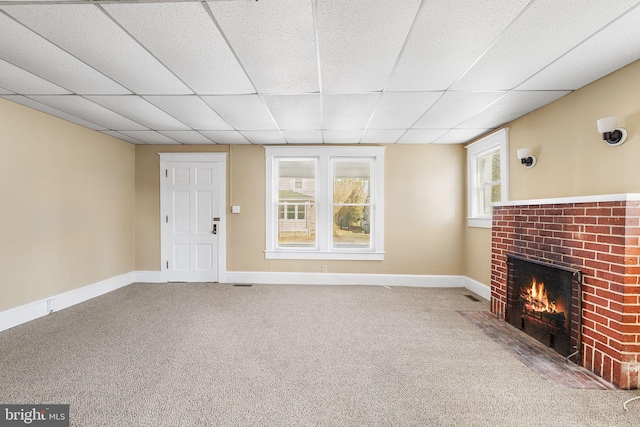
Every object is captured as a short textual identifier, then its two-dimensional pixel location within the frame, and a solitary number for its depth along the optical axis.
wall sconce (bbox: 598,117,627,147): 2.19
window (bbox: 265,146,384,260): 4.78
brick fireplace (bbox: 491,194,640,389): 1.95
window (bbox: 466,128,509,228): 3.70
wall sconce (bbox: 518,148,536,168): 3.19
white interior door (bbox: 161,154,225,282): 4.86
